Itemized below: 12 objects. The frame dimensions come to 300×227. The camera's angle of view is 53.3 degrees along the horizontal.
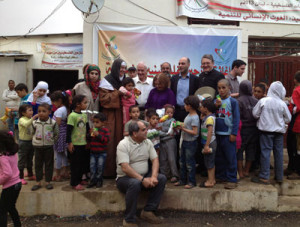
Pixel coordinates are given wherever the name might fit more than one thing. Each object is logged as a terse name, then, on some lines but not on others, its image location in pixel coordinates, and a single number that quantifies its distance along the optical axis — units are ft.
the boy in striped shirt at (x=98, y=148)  13.29
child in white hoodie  14.69
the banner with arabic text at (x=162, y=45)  22.24
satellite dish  20.31
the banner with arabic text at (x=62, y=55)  36.63
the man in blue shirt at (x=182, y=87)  15.65
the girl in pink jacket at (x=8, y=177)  10.49
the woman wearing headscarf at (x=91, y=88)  14.07
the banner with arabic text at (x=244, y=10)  22.59
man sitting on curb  12.07
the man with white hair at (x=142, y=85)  16.24
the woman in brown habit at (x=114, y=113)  14.55
